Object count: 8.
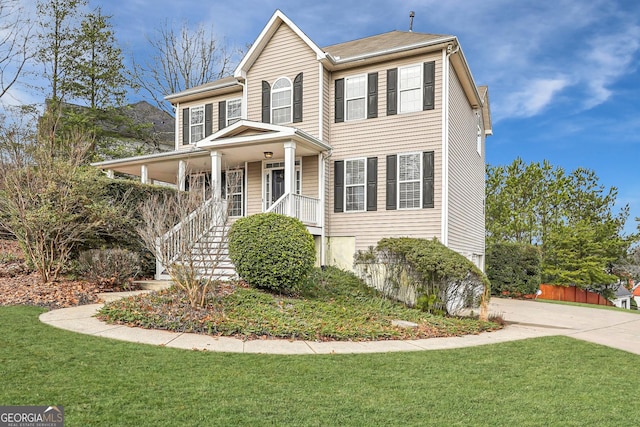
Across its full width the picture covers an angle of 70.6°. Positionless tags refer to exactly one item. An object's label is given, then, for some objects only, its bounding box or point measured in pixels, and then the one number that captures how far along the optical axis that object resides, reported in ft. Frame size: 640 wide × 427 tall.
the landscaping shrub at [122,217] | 35.17
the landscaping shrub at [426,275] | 28.91
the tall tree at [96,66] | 73.31
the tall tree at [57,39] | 70.79
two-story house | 39.04
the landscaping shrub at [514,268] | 53.31
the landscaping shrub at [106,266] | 32.32
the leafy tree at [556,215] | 72.84
